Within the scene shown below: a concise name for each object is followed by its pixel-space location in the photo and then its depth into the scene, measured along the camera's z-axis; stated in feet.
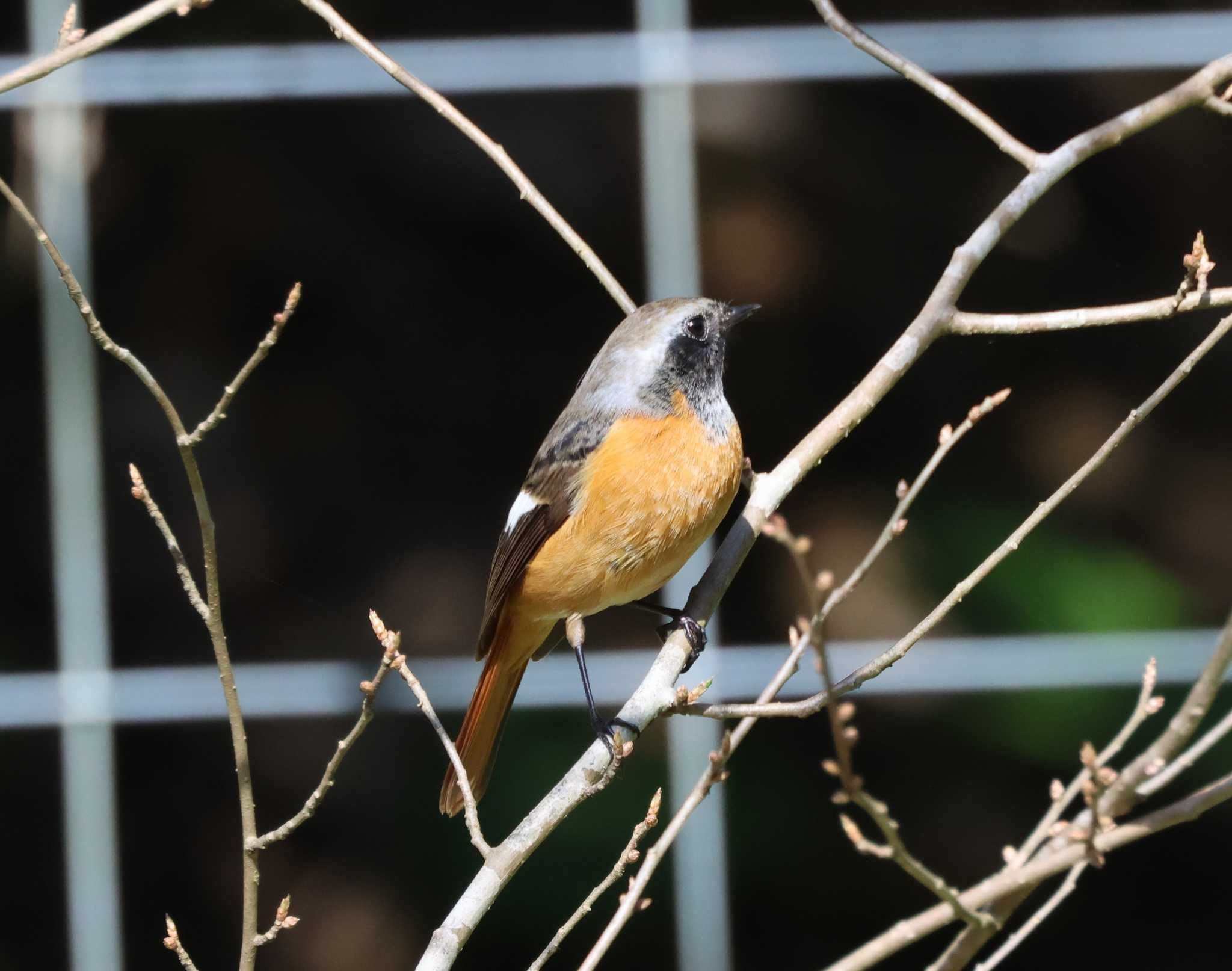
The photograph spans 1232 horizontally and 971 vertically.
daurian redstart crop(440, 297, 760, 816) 22.85
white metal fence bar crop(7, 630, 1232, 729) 35.37
